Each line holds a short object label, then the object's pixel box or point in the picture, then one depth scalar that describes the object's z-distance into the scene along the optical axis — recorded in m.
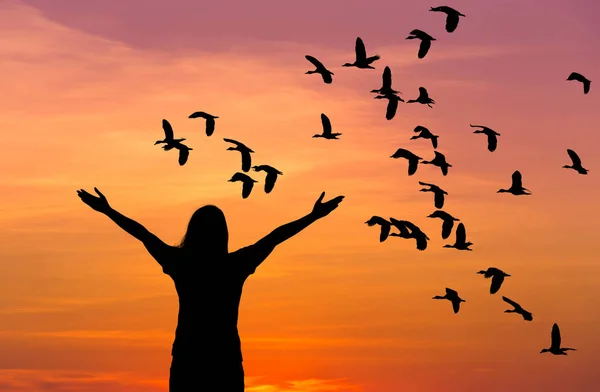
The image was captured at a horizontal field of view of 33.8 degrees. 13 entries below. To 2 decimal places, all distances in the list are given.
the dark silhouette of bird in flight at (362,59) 27.45
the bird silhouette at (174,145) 25.28
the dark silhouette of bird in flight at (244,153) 25.20
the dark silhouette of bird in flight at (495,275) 27.72
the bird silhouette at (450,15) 26.94
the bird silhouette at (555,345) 25.81
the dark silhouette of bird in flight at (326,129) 27.34
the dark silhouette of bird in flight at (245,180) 24.53
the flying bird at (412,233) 27.53
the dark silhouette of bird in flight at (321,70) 26.66
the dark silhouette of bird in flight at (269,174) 24.64
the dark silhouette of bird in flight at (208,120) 26.66
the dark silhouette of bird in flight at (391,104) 28.00
